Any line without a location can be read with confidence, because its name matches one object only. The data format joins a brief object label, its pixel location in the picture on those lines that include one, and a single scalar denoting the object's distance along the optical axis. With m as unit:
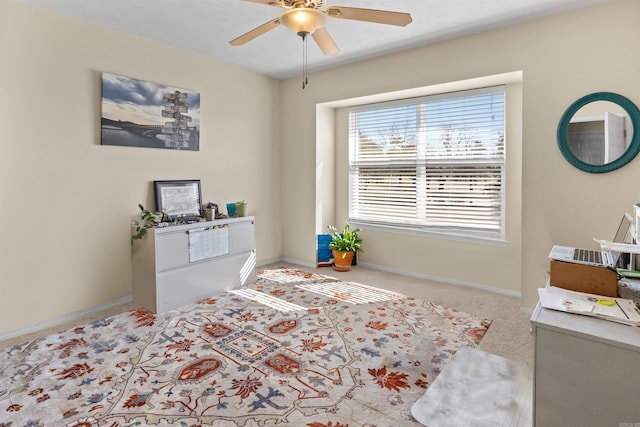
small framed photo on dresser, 3.70
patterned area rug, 1.89
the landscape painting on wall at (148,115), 3.31
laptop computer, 1.80
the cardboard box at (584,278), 1.70
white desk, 1.28
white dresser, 3.25
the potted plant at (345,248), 4.69
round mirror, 2.72
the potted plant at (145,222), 3.33
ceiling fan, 1.93
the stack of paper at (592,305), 1.44
